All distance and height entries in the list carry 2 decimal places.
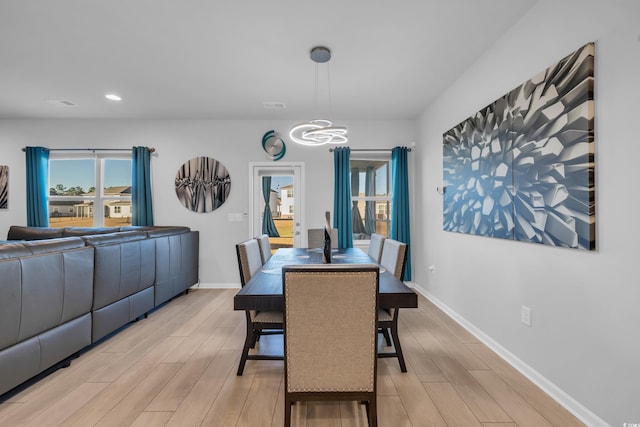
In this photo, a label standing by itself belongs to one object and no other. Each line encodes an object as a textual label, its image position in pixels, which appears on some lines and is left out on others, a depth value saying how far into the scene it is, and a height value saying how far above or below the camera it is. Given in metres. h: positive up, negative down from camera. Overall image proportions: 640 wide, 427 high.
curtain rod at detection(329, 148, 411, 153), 4.50 +0.92
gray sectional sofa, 1.73 -0.63
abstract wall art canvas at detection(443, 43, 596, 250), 1.60 +0.33
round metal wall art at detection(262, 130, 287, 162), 4.48 +0.96
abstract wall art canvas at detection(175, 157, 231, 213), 4.48 +0.40
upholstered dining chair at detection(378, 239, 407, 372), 2.04 -0.50
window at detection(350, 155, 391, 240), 4.68 +0.20
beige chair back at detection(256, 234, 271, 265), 2.83 -0.39
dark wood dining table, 1.56 -0.46
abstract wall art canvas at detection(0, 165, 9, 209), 4.42 +0.35
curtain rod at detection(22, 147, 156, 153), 4.45 +0.92
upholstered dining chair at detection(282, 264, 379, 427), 1.32 -0.58
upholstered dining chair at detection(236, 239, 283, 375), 1.97 -0.74
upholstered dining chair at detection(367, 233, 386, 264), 2.85 -0.40
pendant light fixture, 2.62 +0.74
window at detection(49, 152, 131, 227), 4.59 +0.26
